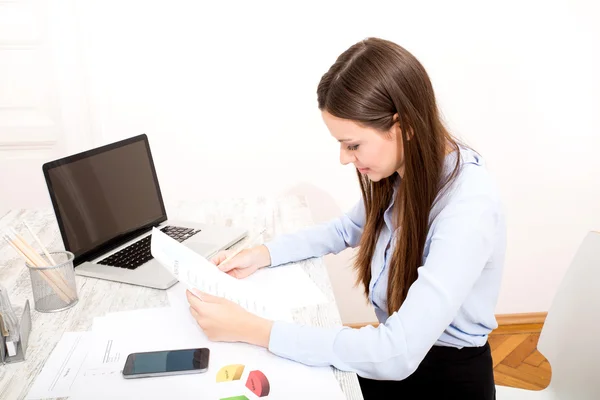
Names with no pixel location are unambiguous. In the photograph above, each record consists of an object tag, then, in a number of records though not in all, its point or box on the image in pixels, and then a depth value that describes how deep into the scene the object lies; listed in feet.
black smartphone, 3.13
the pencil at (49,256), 3.91
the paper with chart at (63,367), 3.05
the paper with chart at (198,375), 2.98
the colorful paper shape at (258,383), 2.97
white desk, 3.23
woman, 3.23
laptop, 4.35
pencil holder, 3.79
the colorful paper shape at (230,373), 3.09
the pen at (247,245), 4.26
